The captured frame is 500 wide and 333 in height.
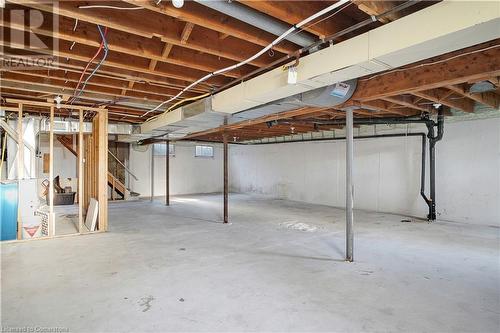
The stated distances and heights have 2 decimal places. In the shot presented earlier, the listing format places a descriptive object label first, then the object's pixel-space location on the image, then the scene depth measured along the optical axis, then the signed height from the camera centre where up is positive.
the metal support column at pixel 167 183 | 7.63 -0.41
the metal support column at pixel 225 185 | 5.40 -0.34
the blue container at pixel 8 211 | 3.96 -0.61
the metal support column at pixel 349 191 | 3.32 -0.28
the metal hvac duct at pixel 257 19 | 1.82 +1.06
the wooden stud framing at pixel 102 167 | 4.70 +0.01
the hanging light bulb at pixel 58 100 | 4.12 +0.99
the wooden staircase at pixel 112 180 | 8.04 -0.38
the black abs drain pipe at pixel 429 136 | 5.23 +0.65
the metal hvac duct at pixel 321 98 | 2.97 +0.79
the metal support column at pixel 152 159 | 9.17 +0.29
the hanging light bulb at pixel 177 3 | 1.71 +1.01
